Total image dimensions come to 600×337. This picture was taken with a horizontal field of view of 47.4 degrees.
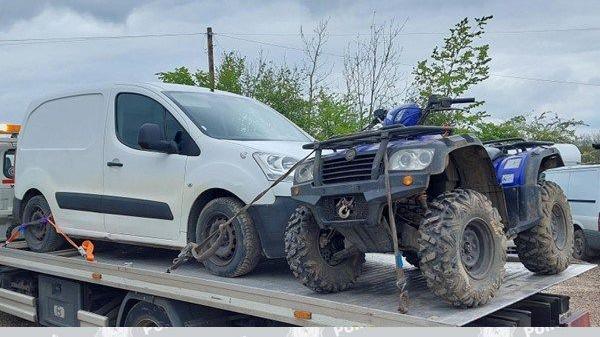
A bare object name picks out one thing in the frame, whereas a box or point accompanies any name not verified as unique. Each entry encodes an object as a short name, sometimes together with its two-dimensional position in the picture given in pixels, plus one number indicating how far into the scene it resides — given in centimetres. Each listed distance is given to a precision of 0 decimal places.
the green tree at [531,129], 1559
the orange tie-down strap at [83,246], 605
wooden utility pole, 1930
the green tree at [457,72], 1603
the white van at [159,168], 503
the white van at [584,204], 1157
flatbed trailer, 389
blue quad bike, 380
